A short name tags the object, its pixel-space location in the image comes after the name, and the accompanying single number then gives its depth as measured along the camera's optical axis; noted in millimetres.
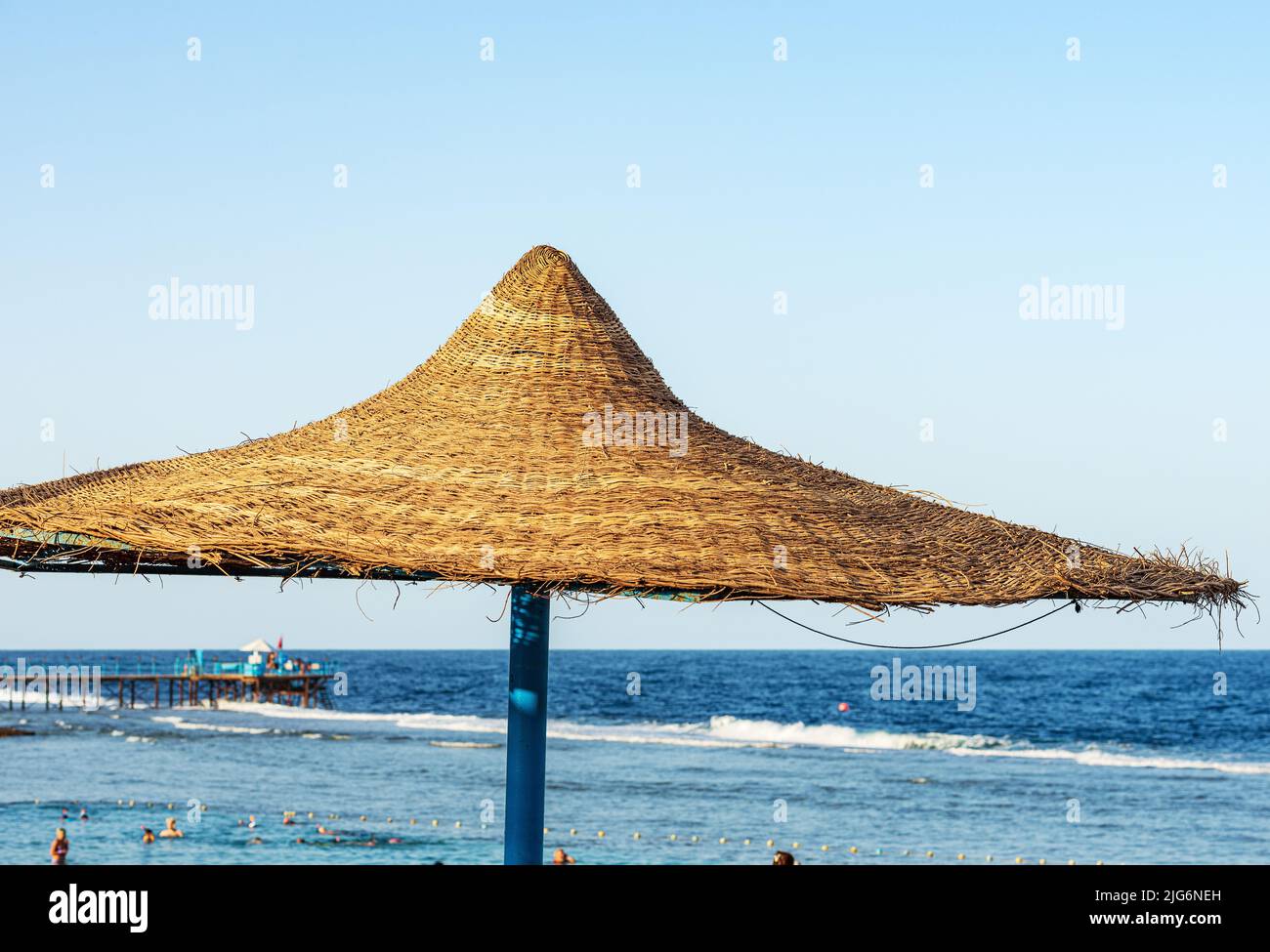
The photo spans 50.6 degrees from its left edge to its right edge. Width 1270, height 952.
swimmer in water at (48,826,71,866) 14807
